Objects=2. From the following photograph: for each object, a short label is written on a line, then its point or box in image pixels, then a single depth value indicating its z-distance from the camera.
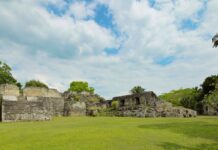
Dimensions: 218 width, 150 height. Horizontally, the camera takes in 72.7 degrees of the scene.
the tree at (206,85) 21.73
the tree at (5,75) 26.22
